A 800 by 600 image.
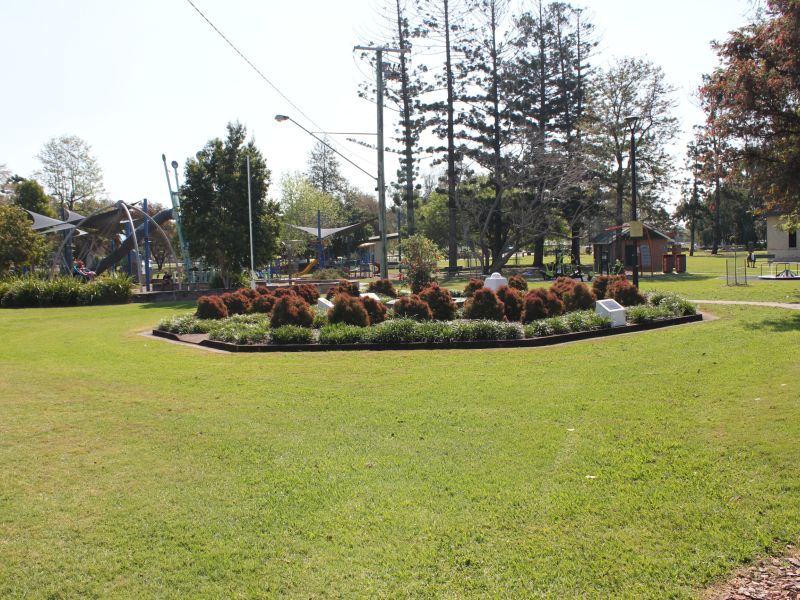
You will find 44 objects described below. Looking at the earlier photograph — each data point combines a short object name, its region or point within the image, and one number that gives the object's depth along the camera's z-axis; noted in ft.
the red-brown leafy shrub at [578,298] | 55.72
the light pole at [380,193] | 70.18
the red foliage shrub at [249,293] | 63.77
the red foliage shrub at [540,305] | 50.14
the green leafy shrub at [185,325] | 51.72
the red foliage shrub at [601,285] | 62.39
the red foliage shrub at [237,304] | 61.62
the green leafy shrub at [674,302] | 50.19
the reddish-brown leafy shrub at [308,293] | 69.51
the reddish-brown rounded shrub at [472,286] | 65.45
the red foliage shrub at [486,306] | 50.70
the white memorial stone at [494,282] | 67.56
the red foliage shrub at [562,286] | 57.41
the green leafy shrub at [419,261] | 73.97
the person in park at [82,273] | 114.25
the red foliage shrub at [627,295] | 56.95
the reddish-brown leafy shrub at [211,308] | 57.89
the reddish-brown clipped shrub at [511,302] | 52.80
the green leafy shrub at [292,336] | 44.24
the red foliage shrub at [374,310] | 52.28
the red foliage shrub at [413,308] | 51.21
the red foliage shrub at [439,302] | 52.48
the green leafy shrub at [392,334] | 43.45
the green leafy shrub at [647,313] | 47.26
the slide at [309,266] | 156.21
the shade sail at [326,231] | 148.36
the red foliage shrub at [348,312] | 49.55
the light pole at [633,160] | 66.13
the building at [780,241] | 153.99
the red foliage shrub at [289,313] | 50.37
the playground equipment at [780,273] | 95.20
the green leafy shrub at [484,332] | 42.88
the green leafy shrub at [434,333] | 42.80
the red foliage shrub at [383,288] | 71.46
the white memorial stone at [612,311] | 46.43
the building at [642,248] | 123.34
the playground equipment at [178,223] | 107.34
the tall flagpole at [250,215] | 88.70
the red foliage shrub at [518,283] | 70.85
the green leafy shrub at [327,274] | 122.93
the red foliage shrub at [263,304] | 61.41
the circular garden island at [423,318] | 43.37
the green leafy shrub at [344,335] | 43.50
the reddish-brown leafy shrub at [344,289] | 65.57
